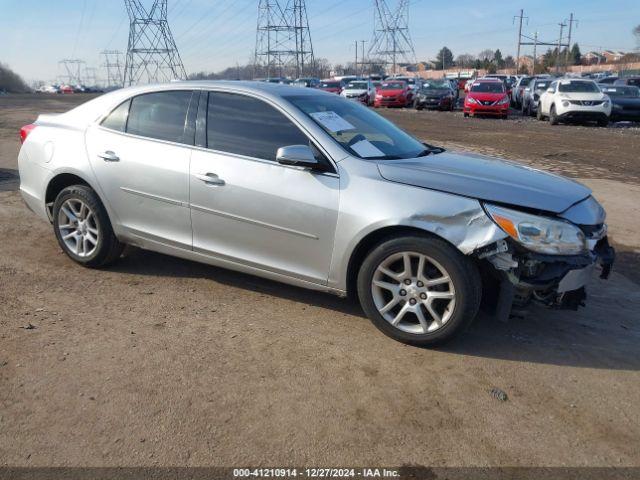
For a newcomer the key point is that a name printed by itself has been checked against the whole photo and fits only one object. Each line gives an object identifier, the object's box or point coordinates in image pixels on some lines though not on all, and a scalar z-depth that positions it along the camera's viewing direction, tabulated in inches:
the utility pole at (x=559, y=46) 3028.1
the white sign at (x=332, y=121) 166.4
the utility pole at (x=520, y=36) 3063.0
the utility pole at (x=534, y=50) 3099.9
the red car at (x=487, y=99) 983.0
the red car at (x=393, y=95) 1268.5
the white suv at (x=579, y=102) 799.1
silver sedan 141.6
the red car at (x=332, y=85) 1416.1
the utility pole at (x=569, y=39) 3481.3
